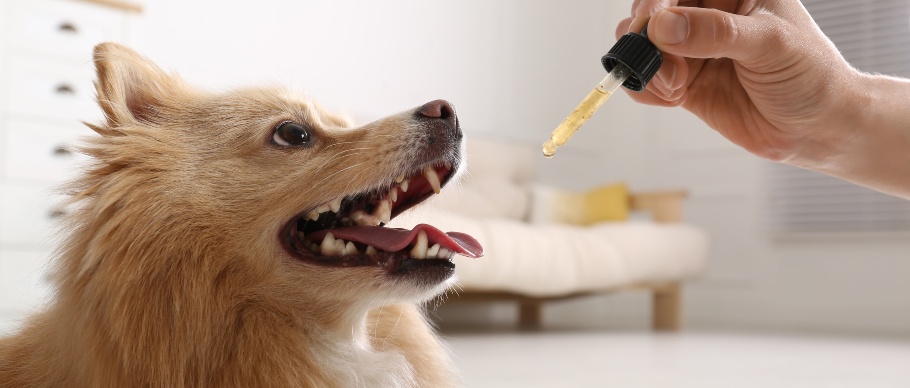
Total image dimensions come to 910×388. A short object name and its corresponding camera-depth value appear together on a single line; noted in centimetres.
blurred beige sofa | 439
